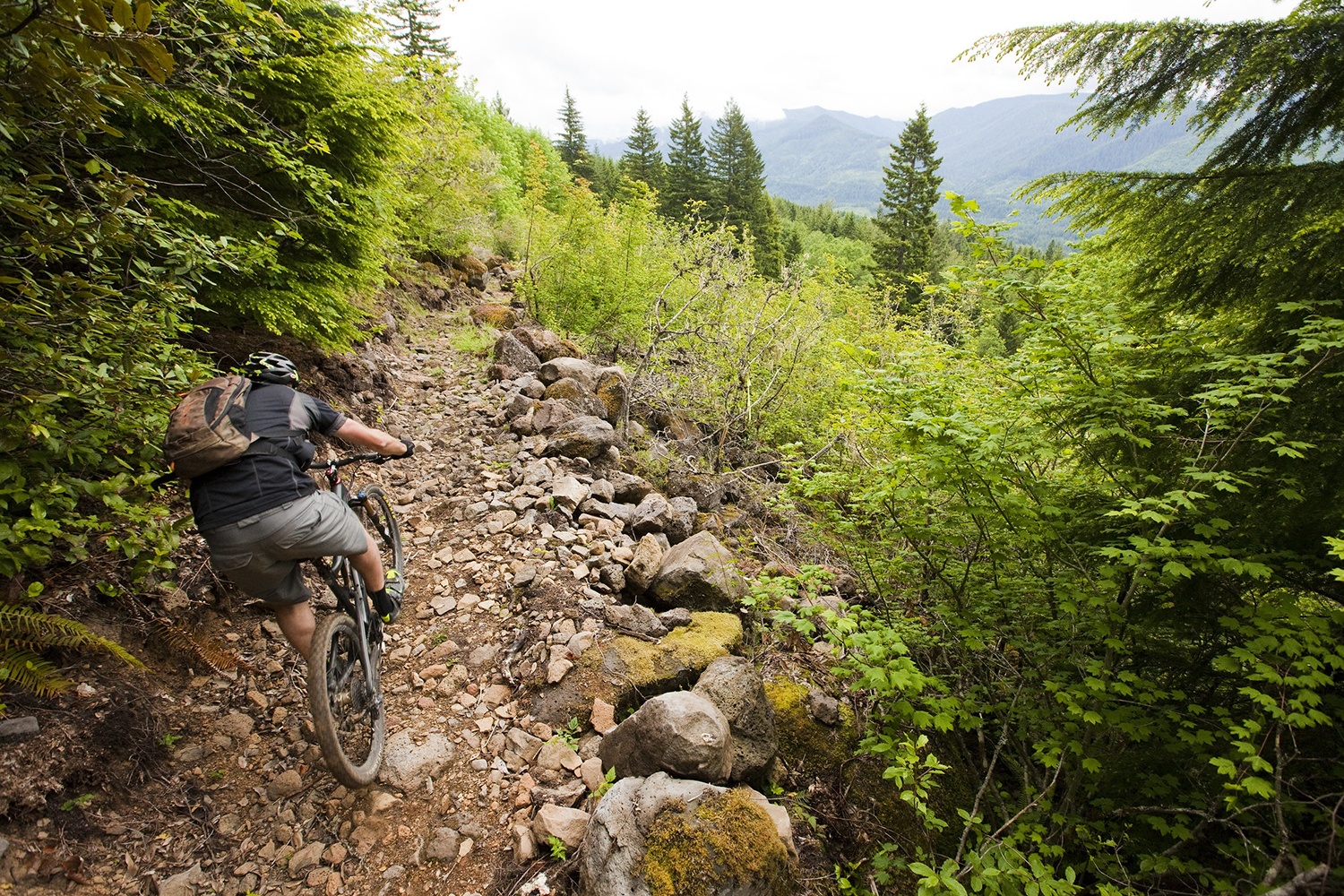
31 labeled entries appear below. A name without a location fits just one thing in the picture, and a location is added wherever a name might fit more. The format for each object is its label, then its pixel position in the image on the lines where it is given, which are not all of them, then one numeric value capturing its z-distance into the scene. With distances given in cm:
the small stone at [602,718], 364
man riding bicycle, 280
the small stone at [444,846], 296
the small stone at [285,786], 315
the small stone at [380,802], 314
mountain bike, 286
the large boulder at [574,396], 790
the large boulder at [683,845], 246
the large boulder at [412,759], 335
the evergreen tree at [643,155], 4375
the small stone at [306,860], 282
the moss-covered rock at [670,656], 392
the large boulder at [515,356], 945
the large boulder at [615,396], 845
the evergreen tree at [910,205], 3378
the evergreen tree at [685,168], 4209
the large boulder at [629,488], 645
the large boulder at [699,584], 486
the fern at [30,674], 255
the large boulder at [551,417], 723
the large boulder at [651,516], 580
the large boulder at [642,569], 501
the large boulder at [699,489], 744
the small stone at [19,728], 252
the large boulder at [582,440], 682
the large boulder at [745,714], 340
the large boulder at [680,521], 595
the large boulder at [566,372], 867
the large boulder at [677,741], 295
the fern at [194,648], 345
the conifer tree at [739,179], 4031
